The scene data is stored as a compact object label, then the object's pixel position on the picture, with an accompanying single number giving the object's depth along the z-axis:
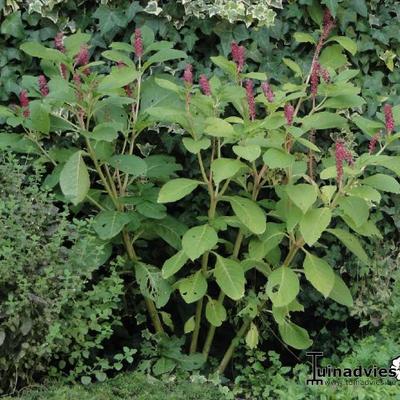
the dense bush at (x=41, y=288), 3.72
